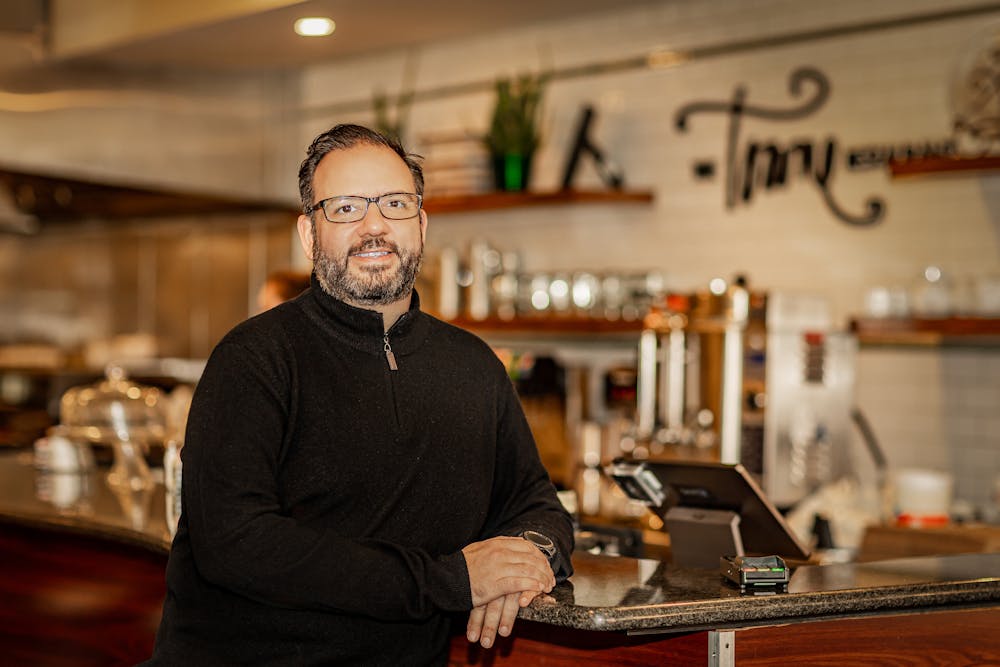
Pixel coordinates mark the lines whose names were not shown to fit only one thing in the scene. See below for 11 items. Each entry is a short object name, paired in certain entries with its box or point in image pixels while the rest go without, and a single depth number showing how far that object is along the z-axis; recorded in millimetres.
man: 1981
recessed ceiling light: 5738
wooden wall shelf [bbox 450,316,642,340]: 5508
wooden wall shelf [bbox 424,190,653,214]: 5688
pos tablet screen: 2559
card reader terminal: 2186
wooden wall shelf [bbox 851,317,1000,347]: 4375
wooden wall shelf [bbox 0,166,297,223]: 6355
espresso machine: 4652
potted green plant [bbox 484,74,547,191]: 5852
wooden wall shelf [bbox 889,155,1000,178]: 4387
